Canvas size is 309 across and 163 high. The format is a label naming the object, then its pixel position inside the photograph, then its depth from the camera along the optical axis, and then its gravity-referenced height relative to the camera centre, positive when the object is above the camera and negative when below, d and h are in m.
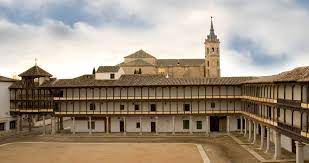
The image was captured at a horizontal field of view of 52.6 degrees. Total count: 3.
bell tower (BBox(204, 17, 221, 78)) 91.25 +8.23
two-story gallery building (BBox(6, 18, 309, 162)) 52.96 -3.43
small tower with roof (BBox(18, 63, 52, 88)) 56.73 +1.08
